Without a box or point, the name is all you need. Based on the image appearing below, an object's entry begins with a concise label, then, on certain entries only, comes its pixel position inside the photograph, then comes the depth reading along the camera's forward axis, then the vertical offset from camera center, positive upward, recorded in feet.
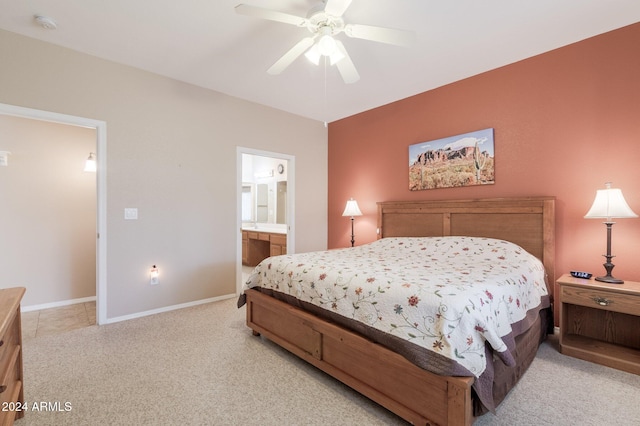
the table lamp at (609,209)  7.45 +0.03
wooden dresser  4.18 -2.39
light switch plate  10.41 -0.08
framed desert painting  10.80 +1.87
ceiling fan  6.23 +3.99
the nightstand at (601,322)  7.05 -3.06
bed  4.76 -2.55
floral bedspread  4.77 -1.57
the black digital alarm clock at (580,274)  8.01 -1.72
